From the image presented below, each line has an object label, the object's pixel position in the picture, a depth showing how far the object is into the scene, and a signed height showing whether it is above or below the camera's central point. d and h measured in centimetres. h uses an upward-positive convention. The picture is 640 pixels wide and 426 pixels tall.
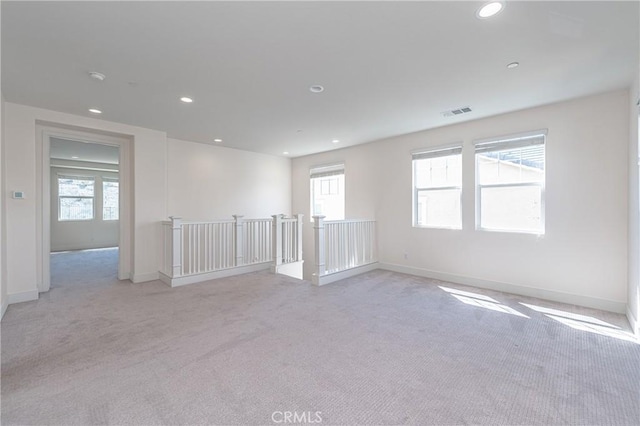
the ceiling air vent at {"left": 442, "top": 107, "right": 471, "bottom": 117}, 383 +143
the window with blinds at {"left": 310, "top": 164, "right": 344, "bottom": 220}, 642 +51
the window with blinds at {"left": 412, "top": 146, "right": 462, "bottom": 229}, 462 +42
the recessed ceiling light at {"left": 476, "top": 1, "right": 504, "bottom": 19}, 185 +139
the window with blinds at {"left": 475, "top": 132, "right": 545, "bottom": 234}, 380 +42
